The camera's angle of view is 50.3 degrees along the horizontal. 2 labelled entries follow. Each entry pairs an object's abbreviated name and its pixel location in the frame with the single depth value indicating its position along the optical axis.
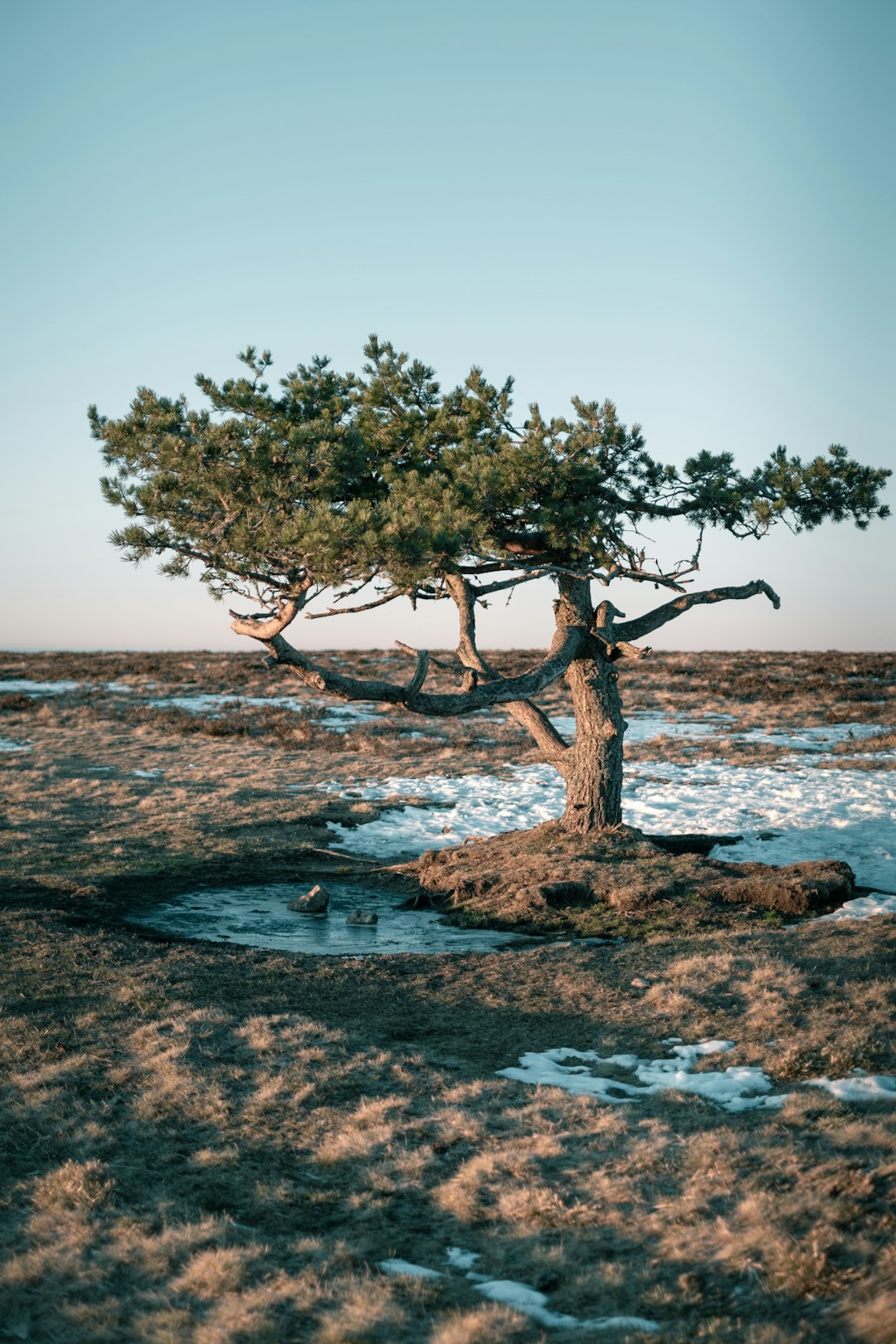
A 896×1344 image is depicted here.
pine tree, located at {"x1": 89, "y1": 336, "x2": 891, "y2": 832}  9.98
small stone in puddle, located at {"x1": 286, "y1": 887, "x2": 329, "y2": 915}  12.23
